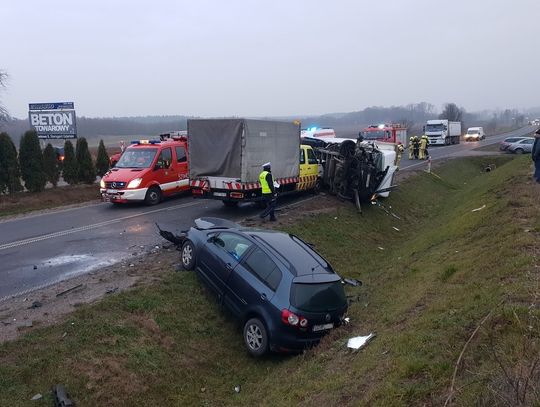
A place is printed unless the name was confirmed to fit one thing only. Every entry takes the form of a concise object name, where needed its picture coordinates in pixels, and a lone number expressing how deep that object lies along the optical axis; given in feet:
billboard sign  74.84
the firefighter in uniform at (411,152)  122.01
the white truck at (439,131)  180.14
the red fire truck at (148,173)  53.26
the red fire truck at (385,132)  131.03
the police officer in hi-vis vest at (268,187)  45.83
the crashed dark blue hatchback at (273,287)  23.68
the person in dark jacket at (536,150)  44.21
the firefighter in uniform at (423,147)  114.32
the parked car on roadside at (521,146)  132.79
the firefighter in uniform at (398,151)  74.44
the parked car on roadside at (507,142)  138.96
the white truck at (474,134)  214.48
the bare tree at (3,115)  174.19
